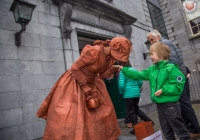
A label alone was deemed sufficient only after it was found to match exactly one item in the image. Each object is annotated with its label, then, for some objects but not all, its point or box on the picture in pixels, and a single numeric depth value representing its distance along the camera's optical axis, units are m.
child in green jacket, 2.20
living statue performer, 1.84
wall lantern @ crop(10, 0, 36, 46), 3.37
